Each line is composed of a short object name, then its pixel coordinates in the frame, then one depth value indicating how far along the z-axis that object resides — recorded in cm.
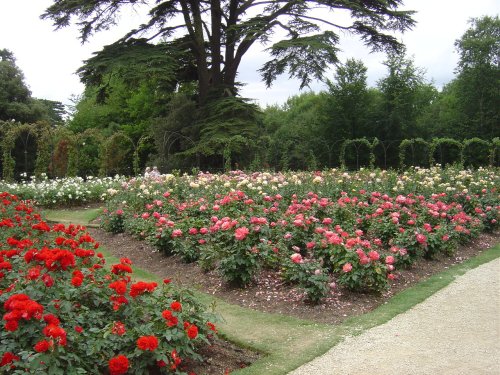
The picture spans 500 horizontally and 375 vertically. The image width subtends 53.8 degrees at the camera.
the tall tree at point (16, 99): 2505
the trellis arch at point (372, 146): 1477
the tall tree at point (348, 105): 2353
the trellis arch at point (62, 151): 1580
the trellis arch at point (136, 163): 1376
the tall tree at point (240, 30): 1589
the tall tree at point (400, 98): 2240
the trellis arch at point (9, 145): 1543
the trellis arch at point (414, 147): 1558
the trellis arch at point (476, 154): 1969
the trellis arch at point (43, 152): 1557
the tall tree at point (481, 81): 2381
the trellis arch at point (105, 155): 1627
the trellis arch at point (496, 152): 1452
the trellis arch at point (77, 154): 1580
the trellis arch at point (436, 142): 1492
